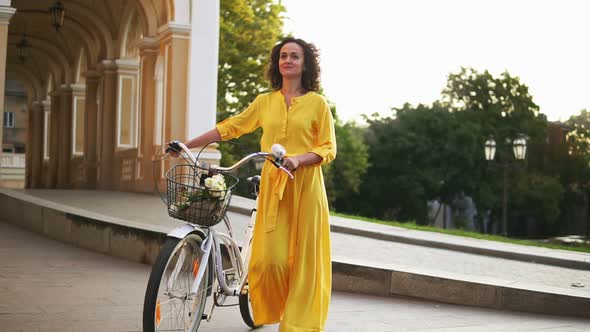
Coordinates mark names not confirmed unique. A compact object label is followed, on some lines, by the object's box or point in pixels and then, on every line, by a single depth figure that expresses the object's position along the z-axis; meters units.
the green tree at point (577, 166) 53.69
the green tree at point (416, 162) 52.26
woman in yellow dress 5.11
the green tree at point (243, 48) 29.94
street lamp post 27.24
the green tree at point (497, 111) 52.22
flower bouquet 4.69
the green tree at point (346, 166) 52.56
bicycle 4.52
